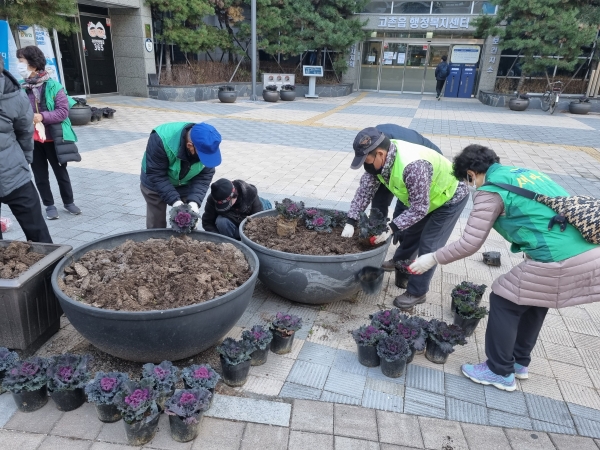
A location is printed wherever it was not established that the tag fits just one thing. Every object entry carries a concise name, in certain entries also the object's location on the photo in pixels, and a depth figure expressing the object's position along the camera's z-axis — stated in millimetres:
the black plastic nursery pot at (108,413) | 2113
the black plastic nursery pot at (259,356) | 2561
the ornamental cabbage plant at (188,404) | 1999
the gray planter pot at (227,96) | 14789
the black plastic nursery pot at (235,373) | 2386
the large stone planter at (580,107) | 15195
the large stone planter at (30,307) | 2352
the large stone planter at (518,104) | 15578
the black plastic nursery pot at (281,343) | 2693
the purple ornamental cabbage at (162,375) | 2129
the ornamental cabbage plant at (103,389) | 2027
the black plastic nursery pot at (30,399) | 2172
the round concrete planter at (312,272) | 2883
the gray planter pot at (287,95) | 16578
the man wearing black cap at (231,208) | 3484
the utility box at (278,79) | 17281
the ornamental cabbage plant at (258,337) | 2500
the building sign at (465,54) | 18844
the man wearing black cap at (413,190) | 2738
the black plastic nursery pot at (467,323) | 2989
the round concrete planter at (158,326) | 2151
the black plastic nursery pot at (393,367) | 2529
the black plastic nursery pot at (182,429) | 2027
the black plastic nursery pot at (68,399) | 2170
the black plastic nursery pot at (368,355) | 2621
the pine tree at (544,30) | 13922
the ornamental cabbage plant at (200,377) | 2166
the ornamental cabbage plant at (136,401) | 1955
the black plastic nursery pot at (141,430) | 1994
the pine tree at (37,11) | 7500
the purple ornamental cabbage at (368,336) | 2584
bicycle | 15414
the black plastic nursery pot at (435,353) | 2670
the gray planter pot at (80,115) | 9508
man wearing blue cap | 2826
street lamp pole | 14305
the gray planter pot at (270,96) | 16033
